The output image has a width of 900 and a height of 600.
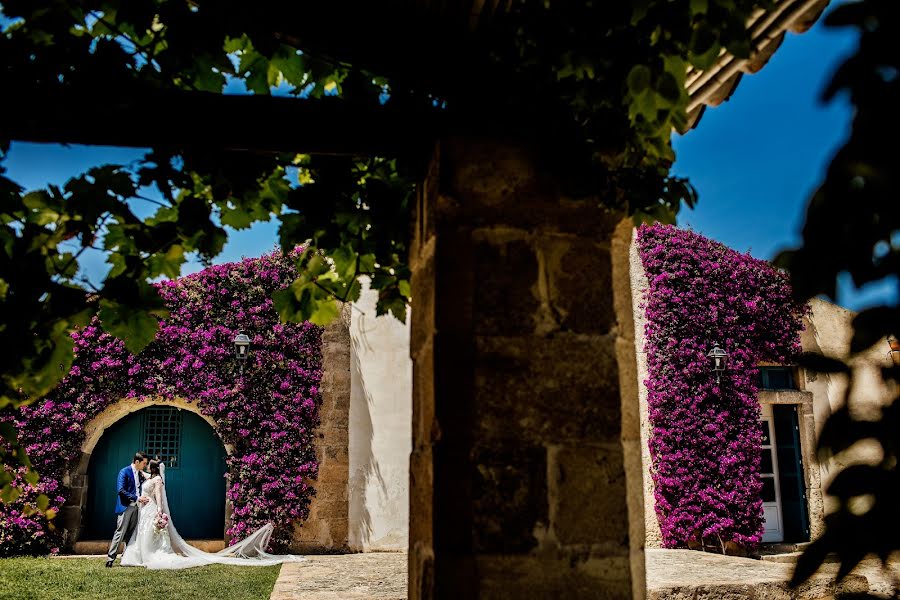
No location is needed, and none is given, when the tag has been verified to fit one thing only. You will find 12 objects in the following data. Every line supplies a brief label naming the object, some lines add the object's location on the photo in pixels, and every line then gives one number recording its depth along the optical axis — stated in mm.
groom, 8406
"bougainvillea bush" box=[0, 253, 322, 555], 9258
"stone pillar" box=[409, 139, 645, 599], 1473
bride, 8352
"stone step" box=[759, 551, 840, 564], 8802
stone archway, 9117
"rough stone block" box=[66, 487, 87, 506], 9198
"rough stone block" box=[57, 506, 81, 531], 9070
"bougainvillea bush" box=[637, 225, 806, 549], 9531
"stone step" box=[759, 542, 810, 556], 9781
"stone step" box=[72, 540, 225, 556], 9125
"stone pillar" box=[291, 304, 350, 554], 9375
